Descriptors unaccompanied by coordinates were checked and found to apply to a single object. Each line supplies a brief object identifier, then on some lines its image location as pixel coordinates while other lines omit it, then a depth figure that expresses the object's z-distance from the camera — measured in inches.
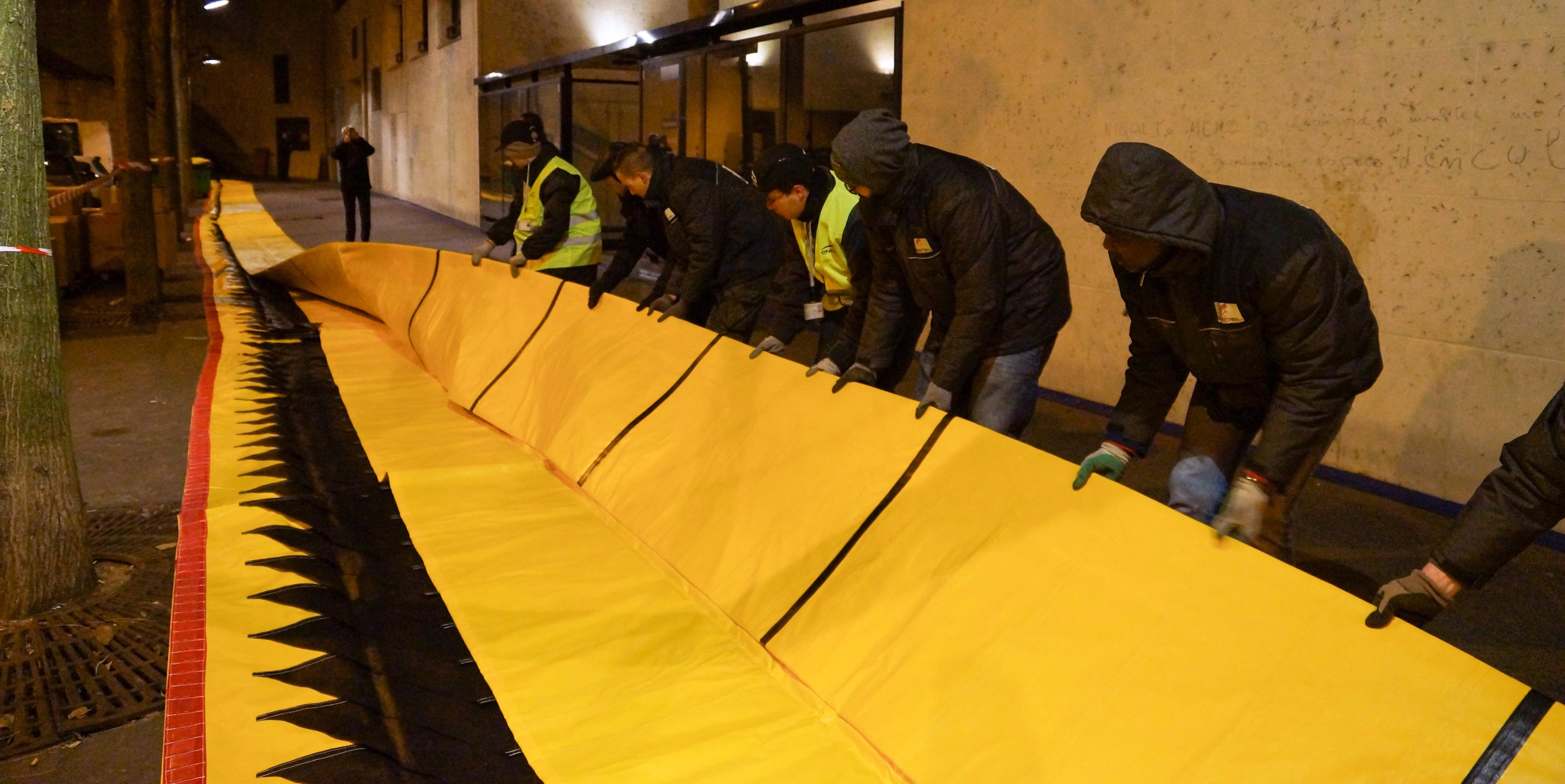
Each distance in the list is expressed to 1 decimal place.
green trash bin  1090.7
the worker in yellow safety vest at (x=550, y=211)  251.9
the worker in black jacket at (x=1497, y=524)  75.5
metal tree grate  116.0
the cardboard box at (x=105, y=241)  465.7
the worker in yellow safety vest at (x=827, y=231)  160.9
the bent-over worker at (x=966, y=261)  127.0
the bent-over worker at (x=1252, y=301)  93.4
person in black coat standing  553.9
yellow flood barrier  76.6
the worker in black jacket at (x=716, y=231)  201.0
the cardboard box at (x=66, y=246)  399.2
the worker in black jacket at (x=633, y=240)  226.4
